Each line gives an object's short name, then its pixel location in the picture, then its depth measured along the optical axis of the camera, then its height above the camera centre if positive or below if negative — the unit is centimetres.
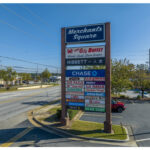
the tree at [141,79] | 2148 -24
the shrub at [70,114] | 1019 -314
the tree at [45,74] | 6650 +198
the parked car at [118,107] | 1329 -328
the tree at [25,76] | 6425 +81
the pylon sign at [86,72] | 812 +38
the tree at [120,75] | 1850 +44
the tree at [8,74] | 3886 +113
